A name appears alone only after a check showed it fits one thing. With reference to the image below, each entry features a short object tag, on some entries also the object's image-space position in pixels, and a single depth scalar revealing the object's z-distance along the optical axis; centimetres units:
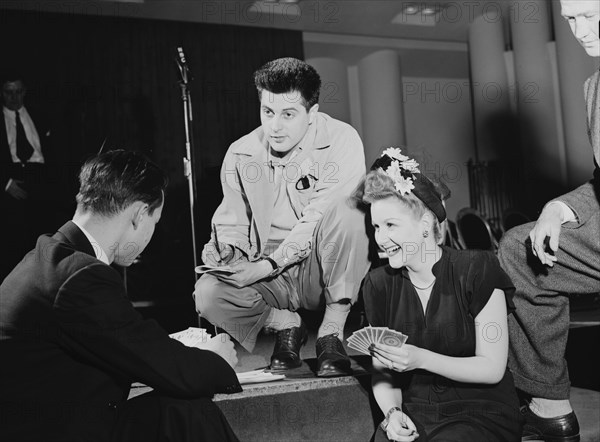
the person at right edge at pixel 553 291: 202
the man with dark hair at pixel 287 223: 238
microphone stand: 264
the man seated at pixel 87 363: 145
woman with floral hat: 174
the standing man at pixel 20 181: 467
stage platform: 206
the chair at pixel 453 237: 537
